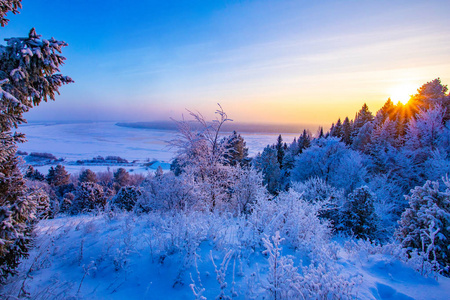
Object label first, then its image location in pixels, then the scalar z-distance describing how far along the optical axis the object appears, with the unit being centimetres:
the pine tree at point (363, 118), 4656
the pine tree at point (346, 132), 4416
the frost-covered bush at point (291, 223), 439
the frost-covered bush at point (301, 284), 253
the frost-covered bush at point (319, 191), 1346
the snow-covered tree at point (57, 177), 3525
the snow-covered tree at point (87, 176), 3275
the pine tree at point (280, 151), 4449
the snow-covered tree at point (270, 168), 2843
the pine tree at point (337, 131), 4748
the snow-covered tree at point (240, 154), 3283
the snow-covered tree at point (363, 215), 1089
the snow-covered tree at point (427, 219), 484
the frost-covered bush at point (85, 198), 1905
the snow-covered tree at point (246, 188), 1169
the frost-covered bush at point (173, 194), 941
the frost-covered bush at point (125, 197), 1780
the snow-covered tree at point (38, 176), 3320
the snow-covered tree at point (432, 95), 2914
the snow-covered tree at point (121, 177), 4003
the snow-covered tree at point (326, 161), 2116
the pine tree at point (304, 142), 4440
